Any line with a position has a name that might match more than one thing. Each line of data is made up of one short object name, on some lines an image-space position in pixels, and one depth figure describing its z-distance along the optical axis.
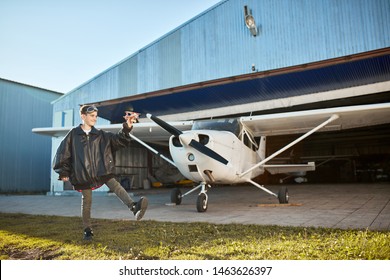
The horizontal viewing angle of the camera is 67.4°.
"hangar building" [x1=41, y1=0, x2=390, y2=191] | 7.97
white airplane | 5.23
